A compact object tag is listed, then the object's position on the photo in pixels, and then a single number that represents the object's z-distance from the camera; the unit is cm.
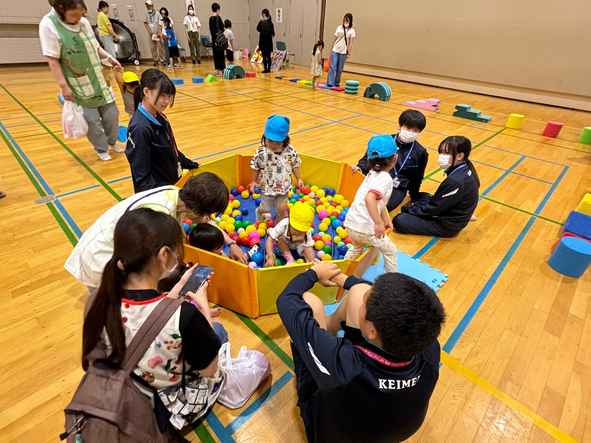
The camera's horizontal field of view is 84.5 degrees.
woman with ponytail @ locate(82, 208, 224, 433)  104
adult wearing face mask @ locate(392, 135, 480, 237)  295
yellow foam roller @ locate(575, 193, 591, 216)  318
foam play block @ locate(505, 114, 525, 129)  662
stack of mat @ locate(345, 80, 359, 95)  858
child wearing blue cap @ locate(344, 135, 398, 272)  225
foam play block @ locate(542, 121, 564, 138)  622
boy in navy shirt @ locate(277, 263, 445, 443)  101
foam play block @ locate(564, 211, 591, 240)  302
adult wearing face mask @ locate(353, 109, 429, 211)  316
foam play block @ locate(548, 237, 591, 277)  262
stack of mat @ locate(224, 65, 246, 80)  956
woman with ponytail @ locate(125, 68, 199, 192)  227
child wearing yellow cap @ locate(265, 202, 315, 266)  234
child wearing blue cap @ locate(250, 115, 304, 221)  282
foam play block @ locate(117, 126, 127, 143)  481
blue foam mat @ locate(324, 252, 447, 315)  257
